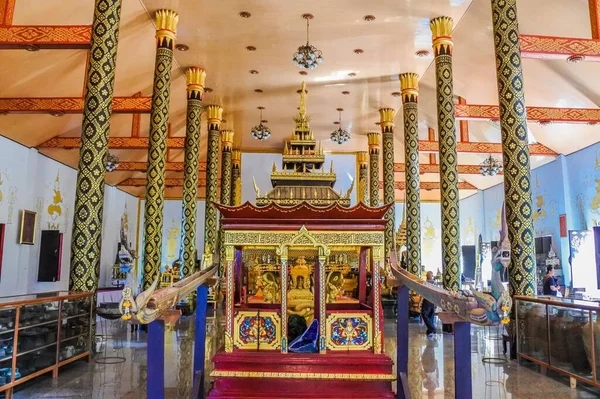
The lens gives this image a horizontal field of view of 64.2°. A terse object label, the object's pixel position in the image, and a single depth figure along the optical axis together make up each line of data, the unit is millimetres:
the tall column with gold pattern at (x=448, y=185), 9406
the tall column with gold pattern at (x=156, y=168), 9281
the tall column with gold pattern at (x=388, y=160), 15230
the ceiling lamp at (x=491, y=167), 15281
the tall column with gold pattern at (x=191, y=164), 12289
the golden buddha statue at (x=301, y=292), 5793
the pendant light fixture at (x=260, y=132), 15398
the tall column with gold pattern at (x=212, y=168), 15328
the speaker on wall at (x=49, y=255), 13758
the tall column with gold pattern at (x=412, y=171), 12391
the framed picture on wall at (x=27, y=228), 12687
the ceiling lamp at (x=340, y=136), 15734
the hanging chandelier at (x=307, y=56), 9516
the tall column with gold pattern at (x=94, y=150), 6492
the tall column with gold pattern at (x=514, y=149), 6688
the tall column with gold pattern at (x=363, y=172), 20280
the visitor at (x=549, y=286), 10109
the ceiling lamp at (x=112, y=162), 14052
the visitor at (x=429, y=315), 8961
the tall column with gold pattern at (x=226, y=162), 18656
